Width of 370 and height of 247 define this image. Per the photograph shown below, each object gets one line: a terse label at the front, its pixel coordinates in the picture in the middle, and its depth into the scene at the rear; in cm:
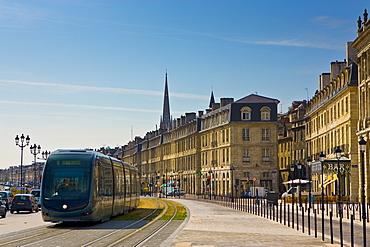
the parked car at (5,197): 5428
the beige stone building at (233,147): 10260
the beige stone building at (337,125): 6184
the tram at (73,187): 2842
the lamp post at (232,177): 9914
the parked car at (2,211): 4010
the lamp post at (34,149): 7369
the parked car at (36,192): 6376
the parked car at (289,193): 7509
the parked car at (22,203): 4900
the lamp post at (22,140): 6450
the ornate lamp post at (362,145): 2867
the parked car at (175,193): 11402
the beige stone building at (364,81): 5034
